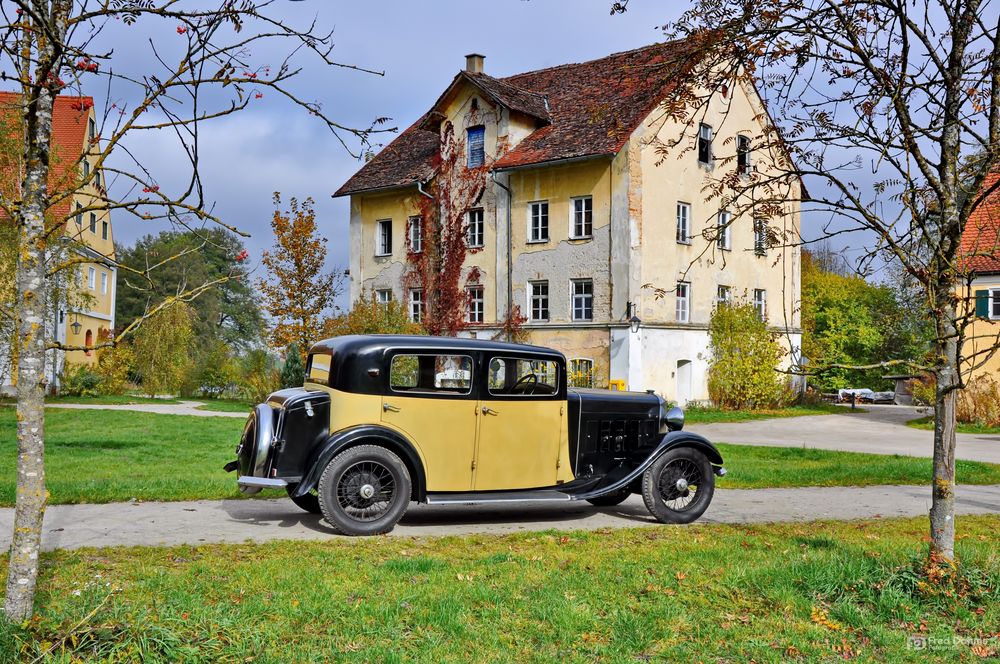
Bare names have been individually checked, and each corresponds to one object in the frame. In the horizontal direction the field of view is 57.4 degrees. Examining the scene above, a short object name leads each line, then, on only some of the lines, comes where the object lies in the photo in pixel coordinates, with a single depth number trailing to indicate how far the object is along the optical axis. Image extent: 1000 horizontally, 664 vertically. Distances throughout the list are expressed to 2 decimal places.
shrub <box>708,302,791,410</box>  30.06
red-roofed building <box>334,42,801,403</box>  29.67
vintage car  8.09
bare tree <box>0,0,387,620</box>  4.05
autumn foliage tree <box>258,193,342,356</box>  33.34
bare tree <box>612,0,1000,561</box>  5.77
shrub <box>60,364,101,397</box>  34.53
